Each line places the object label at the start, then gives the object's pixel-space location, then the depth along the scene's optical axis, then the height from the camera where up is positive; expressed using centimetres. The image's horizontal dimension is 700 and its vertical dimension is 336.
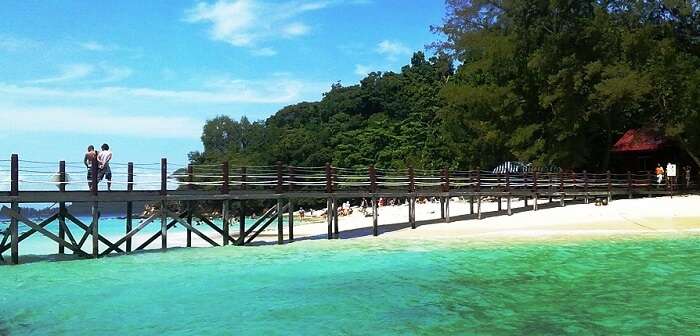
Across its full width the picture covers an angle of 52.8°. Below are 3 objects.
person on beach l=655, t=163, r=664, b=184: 4053 -40
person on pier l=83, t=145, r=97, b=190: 1947 +25
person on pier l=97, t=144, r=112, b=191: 2028 +11
